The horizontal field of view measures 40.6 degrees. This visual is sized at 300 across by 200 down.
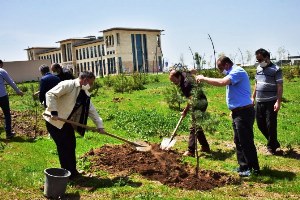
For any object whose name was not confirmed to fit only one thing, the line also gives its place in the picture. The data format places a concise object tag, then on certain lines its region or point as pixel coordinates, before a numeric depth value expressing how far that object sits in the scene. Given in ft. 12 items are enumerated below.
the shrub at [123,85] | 74.95
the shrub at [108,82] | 85.81
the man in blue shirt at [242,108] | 22.11
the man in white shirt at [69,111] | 21.17
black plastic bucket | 19.29
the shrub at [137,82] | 77.94
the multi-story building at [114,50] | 211.61
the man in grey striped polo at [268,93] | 26.68
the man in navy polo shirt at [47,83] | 26.71
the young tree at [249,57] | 134.62
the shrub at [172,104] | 51.29
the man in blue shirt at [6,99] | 34.55
